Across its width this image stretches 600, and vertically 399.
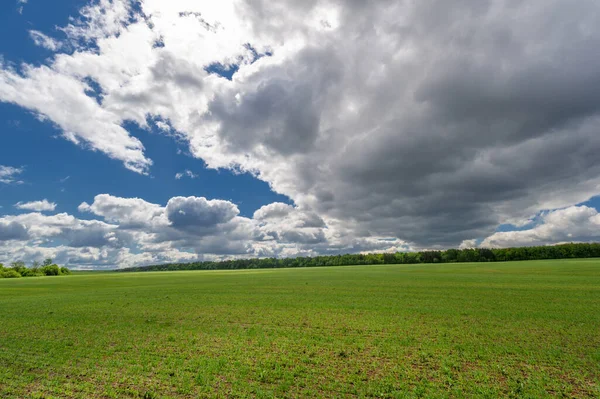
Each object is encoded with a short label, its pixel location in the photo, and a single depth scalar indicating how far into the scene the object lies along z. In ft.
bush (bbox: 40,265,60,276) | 496.43
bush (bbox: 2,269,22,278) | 421.59
